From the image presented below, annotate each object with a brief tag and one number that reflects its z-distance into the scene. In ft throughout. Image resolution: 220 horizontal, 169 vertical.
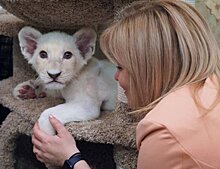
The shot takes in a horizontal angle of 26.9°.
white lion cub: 3.84
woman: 2.64
